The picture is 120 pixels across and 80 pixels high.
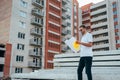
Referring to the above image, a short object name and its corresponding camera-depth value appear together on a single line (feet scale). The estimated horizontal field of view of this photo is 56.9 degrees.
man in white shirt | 9.59
